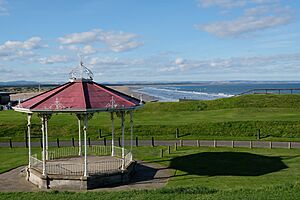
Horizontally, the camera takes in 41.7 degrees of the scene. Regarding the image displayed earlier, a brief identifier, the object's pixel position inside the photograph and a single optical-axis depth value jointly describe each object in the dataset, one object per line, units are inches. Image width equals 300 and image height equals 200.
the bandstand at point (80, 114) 775.1
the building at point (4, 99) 3288.9
